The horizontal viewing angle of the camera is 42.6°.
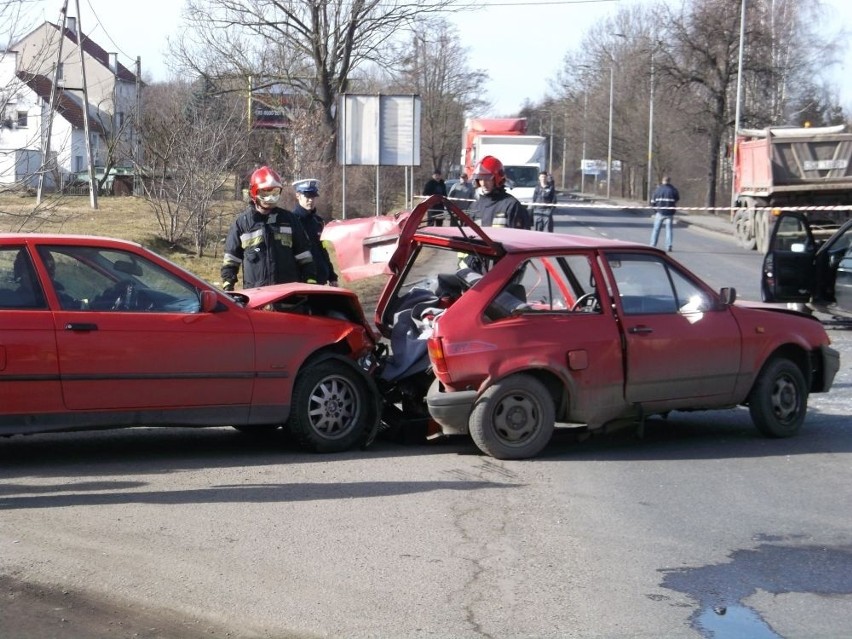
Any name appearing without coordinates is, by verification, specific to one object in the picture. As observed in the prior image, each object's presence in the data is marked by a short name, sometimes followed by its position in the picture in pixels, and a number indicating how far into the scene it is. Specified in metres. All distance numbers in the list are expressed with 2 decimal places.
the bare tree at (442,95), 51.81
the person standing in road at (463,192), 31.13
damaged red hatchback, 7.45
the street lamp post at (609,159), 69.31
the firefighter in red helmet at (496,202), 10.80
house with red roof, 12.98
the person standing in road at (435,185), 27.48
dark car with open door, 13.84
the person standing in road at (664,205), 26.86
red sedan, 6.80
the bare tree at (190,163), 21.36
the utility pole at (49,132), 13.41
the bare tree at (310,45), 32.78
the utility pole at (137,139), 25.41
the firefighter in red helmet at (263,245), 9.01
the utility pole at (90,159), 27.30
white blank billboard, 21.48
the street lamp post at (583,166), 82.94
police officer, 10.14
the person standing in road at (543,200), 26.44
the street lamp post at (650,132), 56.78
